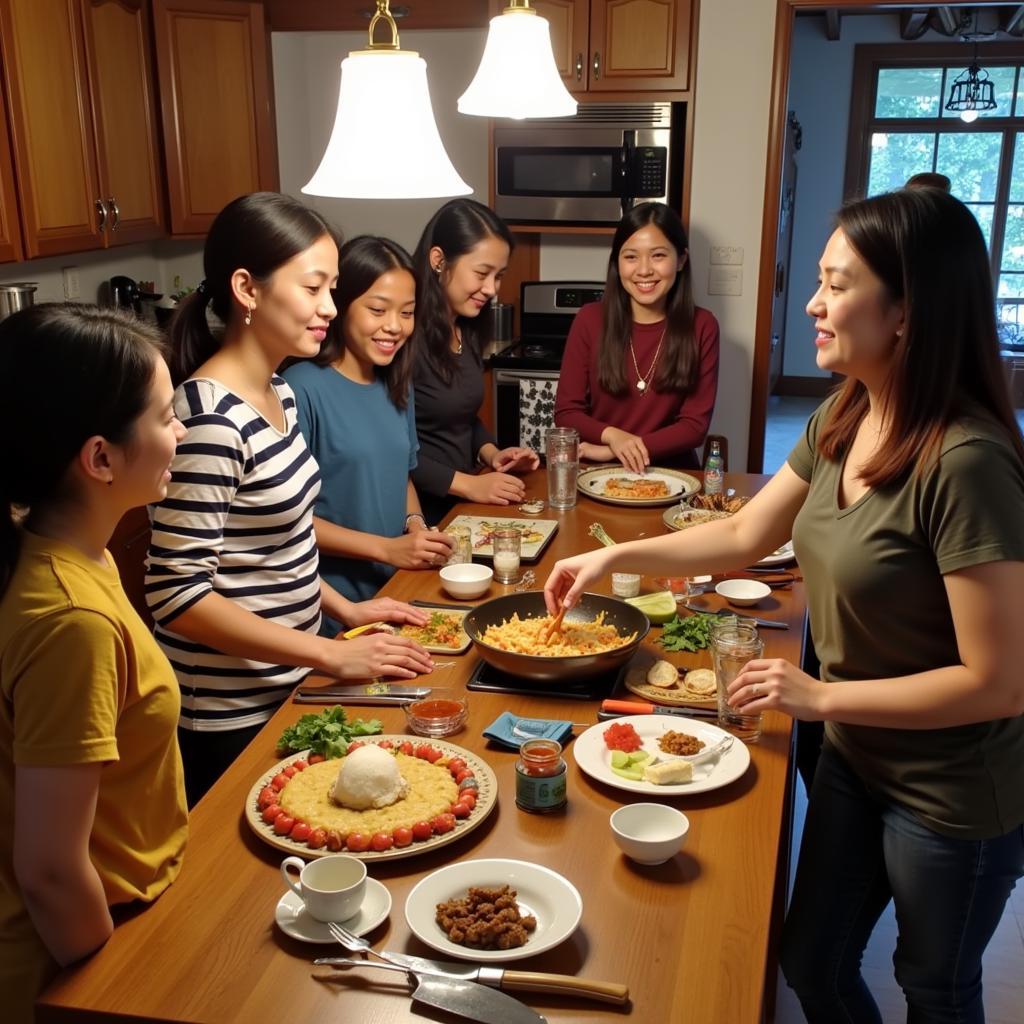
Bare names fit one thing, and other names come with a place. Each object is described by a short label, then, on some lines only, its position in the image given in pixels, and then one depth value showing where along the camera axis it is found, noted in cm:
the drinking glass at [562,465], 284
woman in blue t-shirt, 240
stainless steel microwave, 450
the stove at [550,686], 185
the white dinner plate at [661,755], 155
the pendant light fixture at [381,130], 171
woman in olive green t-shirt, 146
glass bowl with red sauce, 170
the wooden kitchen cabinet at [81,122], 377
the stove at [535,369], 468
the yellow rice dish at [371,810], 143
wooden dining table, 116
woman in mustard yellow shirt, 114
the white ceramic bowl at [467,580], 225
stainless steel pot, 385
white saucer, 125
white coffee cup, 124
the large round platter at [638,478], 290
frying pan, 181
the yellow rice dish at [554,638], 187
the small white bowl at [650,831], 136
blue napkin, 168
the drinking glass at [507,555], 234
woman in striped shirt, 177
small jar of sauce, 150
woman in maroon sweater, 341
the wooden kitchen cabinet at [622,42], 437
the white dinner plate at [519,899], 122
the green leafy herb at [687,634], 202
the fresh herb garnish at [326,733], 161
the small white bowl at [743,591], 225
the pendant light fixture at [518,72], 198
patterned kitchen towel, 466
